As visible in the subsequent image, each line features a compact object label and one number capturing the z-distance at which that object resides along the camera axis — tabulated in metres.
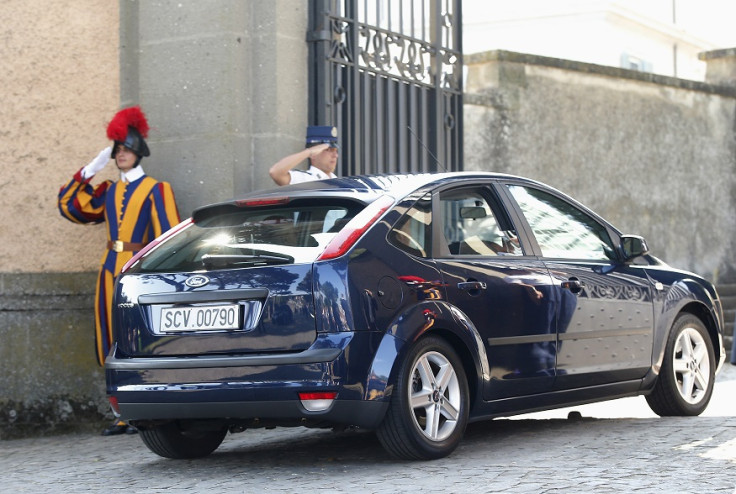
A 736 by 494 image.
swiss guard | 12.23
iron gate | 13.66
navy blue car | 8.42
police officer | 12.67
